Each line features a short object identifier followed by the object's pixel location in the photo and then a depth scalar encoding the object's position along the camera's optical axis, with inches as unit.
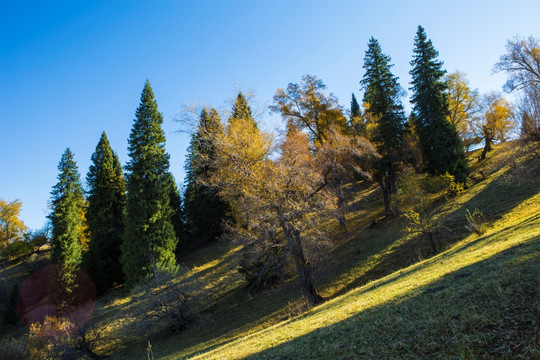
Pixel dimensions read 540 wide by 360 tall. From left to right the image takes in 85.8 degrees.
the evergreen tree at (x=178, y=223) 1549.0
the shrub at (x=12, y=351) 603.8
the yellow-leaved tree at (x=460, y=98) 1419.2
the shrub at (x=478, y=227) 576.1
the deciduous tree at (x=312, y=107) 1039.0
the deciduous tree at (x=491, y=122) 1443.2
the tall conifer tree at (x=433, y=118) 1091.9
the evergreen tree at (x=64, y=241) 1159.6
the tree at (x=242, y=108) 730.2
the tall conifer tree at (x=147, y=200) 1109.7
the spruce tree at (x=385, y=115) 1055.6
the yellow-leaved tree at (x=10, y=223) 1856.5
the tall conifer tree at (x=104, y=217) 1315.2
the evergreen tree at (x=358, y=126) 1104.9
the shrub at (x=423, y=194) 648.4
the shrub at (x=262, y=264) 558.9
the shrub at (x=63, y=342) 618.8
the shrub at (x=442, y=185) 976.9
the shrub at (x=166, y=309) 664.4
